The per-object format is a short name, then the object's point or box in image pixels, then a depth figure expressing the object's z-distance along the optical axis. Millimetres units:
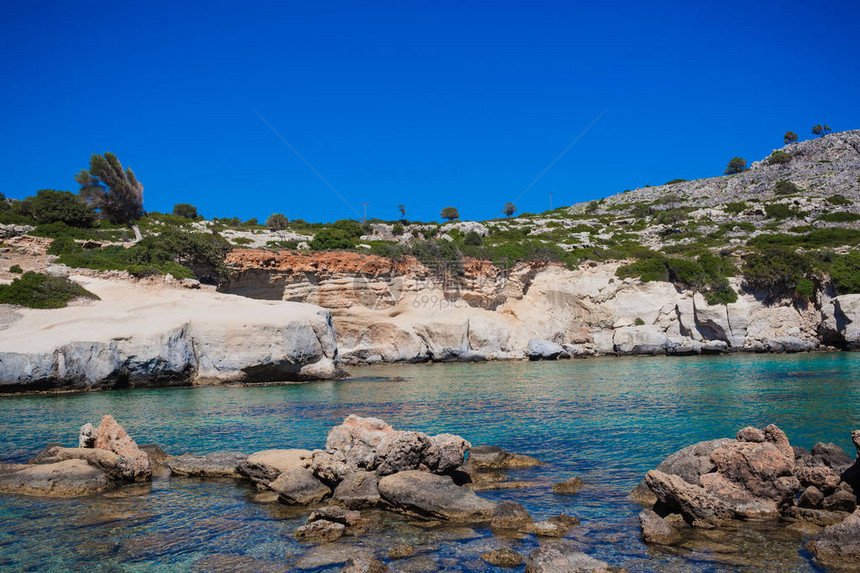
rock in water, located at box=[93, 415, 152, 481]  11117
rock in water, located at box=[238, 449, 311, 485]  10539
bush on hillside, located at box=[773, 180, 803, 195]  81056
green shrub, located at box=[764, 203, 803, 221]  69312
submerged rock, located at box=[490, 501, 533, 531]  8023
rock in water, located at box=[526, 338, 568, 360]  41469
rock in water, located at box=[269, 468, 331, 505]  9539
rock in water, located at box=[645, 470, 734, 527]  7984
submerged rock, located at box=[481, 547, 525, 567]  6734
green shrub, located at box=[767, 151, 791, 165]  98562
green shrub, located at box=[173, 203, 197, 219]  78500
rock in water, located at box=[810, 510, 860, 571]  6402
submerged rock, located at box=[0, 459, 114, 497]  10094
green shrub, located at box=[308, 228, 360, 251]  51500
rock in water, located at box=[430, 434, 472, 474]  10320
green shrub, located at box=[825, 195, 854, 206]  70519
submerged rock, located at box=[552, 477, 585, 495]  9648
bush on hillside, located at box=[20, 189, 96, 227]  46656
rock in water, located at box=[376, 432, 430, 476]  10031
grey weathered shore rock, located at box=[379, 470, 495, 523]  8461
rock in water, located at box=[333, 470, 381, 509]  9203
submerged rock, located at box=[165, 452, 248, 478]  11484
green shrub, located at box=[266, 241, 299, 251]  49547
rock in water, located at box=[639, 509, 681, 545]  7359
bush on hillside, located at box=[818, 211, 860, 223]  63875
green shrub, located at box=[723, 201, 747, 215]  76119
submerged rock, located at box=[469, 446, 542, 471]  11672
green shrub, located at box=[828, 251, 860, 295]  42594
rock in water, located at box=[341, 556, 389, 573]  6335
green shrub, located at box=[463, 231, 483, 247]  58906
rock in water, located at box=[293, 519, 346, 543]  7719
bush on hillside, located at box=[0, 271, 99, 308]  26859
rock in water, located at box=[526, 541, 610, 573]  6199
